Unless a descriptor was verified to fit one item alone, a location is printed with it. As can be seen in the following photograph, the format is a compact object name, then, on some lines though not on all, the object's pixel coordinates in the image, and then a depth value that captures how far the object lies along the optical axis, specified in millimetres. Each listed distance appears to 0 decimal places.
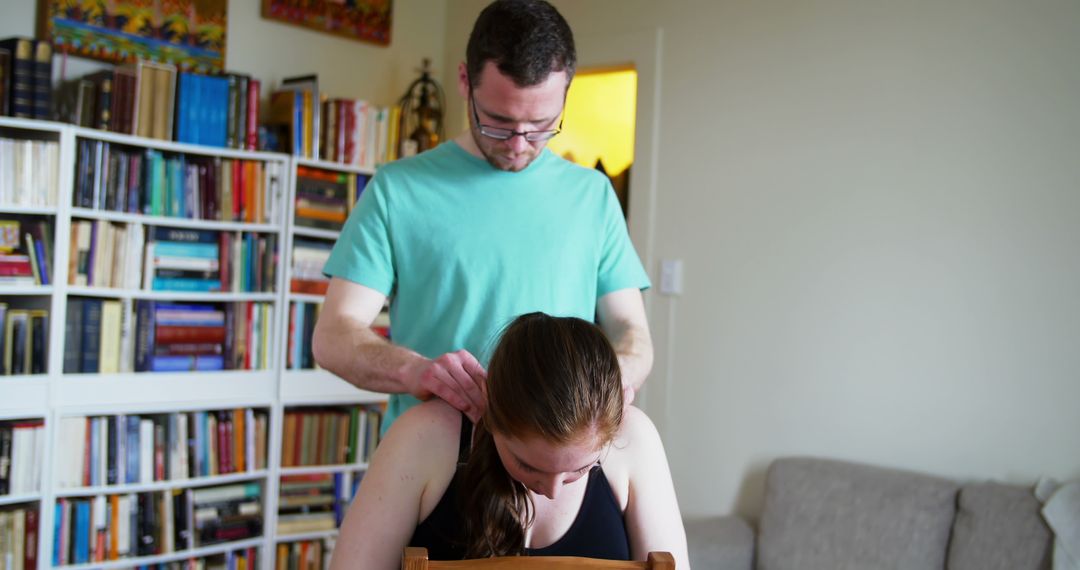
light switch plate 3615
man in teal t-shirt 1569
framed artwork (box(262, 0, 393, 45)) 4043
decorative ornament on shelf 4199
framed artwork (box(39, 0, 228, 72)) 3410
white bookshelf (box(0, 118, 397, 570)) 3201
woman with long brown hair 1280
